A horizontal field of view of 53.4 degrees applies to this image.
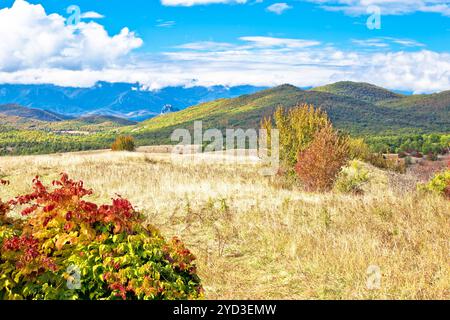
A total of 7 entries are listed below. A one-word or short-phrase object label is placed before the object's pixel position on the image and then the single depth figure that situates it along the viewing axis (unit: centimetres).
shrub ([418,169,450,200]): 1468
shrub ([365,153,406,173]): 3644
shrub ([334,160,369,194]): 1770
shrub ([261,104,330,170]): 2022
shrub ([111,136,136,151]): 5081
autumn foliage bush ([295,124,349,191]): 1692
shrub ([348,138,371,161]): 3589
